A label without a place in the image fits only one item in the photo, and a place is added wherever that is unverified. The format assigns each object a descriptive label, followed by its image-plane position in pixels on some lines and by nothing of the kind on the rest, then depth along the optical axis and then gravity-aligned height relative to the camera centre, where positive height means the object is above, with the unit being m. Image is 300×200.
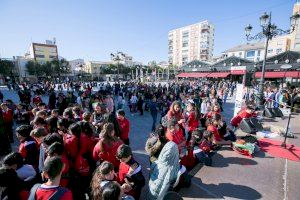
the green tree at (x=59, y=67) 41.67 +5.45
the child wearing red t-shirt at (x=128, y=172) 1.97 -1.35
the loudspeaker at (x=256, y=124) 5.35 -1.70
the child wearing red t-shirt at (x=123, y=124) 3.61 -1.11
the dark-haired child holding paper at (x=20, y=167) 1.81 -1.30
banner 6.64 -0.72
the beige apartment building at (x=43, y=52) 45.67 +11.39
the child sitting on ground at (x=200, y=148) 3.44 -1.76
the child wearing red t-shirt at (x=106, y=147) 2.34 -1.12
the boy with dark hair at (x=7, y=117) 4.54 -1.16
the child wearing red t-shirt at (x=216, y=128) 4.09 -1.40
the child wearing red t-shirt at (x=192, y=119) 4.20 -1.16
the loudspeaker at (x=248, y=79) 7.34 +0.19
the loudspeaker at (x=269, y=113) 7.22 -1.66
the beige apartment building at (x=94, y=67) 61.35 +7.71
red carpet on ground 3.95 -2.16
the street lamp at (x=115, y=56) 28.65 +6.01
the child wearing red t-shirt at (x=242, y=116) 5.12 -1.29
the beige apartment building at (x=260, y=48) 32.47 +9.21
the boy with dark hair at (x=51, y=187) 1.44 -1.15
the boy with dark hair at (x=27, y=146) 2.37 -1.13
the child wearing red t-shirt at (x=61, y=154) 1.95 -1.05
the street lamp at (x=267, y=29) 6.73 +2.85
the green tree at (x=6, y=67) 32.51 +4.16
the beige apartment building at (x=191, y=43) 62.80 +19.93
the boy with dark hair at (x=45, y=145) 2.24 -1.04
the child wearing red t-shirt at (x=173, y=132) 2.88 -1.09
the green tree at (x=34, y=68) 40.40 +4.74
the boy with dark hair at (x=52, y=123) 3.19 -0.97
